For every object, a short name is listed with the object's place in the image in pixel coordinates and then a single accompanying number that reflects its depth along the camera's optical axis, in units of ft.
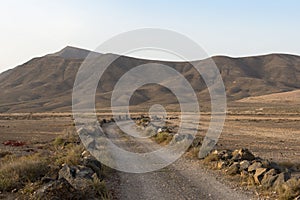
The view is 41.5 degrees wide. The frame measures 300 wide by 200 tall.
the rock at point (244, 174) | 44.82
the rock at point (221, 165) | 51.96
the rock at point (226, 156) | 56.29
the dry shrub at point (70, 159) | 48.72
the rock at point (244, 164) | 47.43
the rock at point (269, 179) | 38.74
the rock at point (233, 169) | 47.34
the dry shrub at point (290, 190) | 33.40
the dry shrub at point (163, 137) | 87.79
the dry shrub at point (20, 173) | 37.37
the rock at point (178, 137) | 83.88
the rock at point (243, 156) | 53.52
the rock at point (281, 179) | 37.26
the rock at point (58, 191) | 30.83
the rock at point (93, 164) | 45.70
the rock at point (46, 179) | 36.42
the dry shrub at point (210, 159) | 57.06
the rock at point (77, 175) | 35.90
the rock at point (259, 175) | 41.22
